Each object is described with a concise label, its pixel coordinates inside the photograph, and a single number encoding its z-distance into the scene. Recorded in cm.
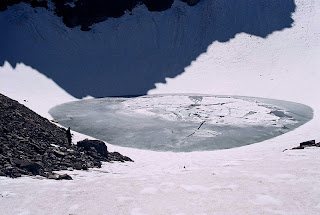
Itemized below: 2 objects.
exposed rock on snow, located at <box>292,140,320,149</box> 1142
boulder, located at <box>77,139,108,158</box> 1135
